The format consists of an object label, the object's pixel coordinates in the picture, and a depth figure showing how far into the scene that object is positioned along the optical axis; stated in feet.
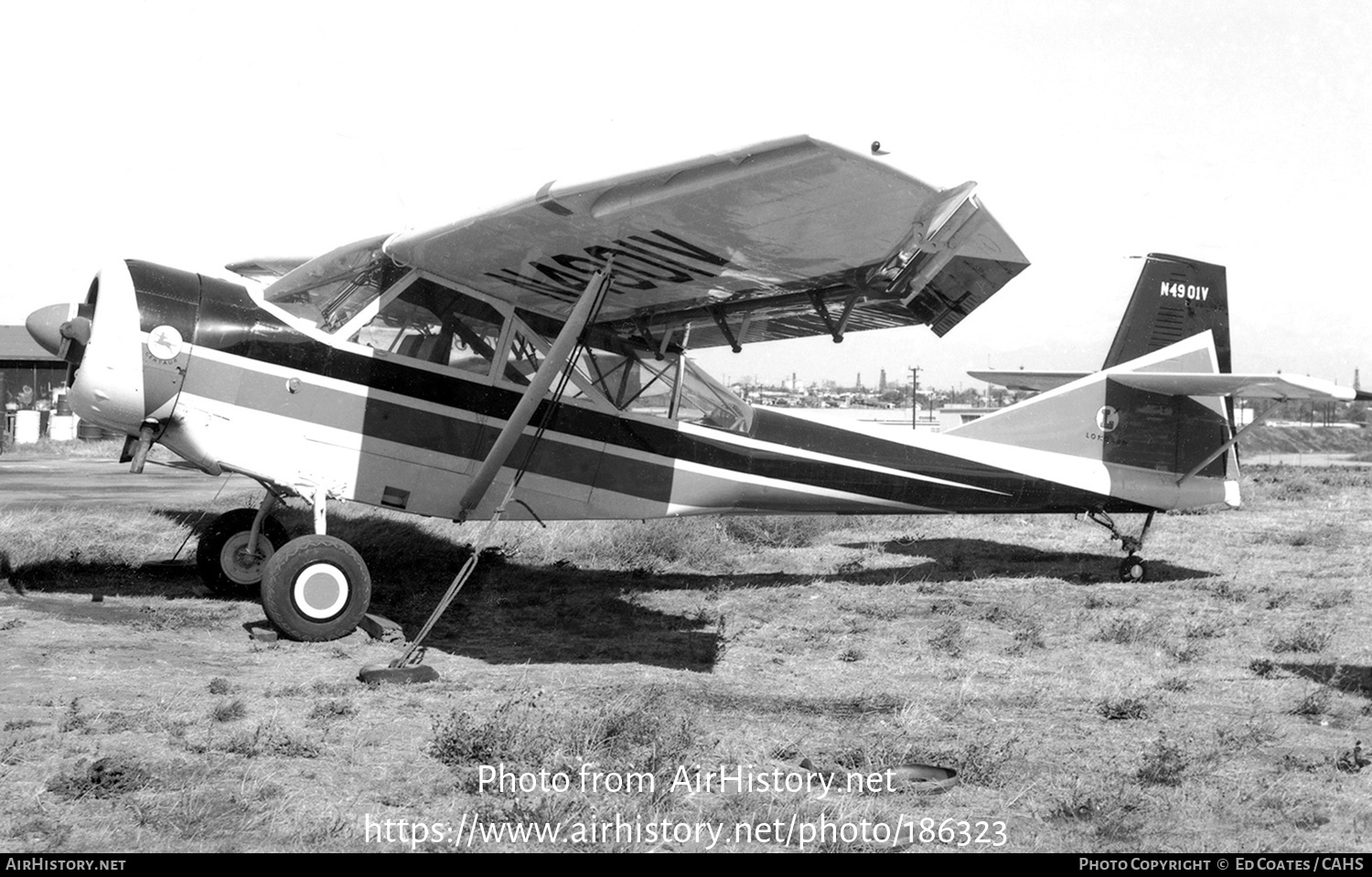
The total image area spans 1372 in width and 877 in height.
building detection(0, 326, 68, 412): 153.17
